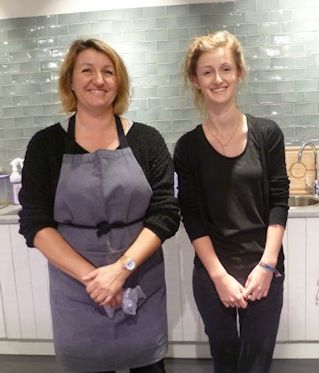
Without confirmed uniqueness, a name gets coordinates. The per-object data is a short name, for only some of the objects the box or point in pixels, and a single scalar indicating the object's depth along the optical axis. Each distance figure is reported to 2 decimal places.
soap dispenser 2.42
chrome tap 2.35
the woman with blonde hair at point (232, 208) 1.27
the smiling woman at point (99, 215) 1.24
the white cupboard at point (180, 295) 2.00
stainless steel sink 2.29
